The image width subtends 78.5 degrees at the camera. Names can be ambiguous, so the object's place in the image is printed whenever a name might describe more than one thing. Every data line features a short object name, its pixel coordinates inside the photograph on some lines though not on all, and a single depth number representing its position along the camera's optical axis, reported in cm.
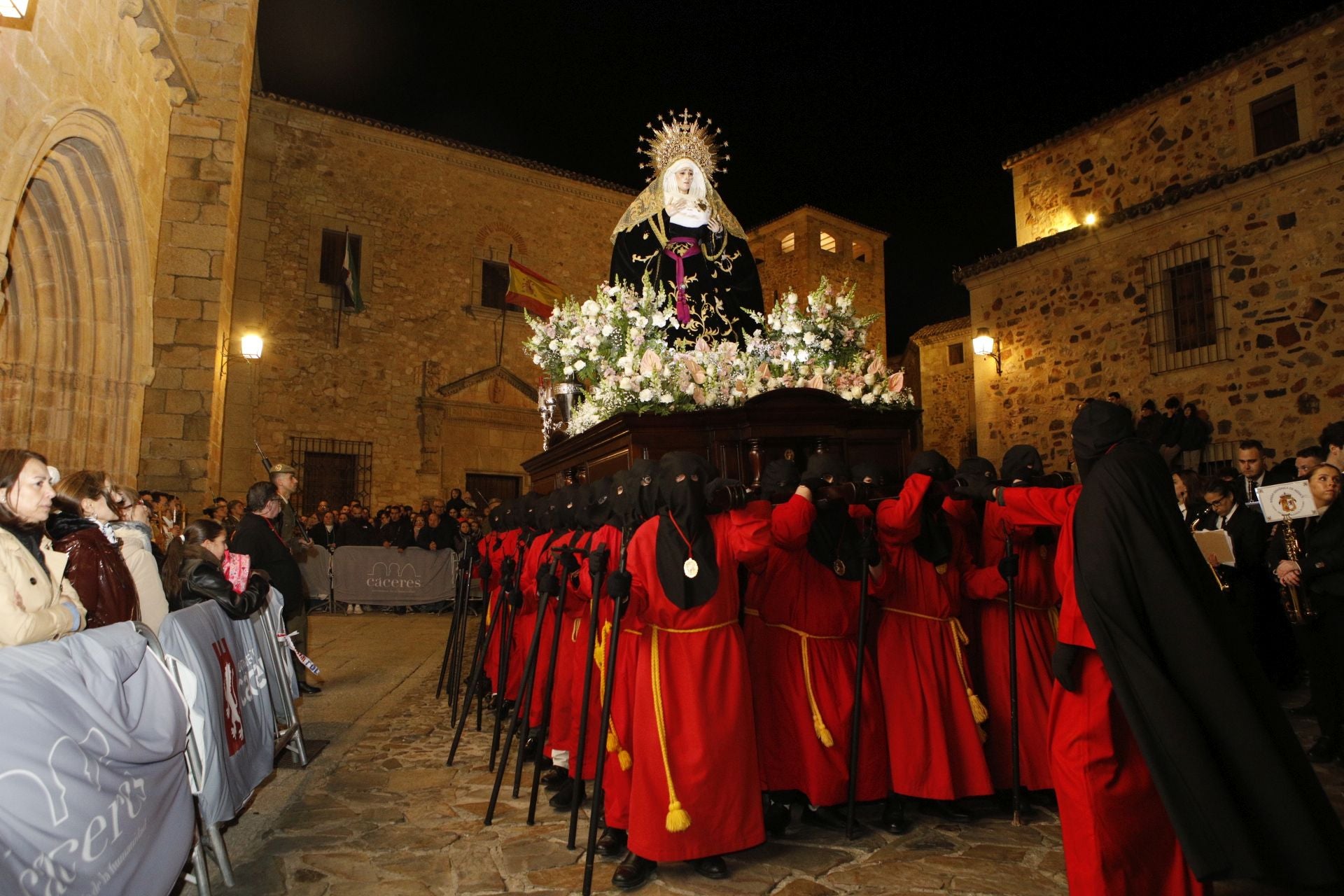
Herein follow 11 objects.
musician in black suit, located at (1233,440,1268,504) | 750
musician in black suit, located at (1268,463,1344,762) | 517
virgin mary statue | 738
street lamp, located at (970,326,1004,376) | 1597
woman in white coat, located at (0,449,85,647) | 271
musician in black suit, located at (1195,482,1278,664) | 678
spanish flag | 2053
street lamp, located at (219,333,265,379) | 1353
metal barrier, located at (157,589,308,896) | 529
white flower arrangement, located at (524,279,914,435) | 590
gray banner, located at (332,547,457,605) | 1488
